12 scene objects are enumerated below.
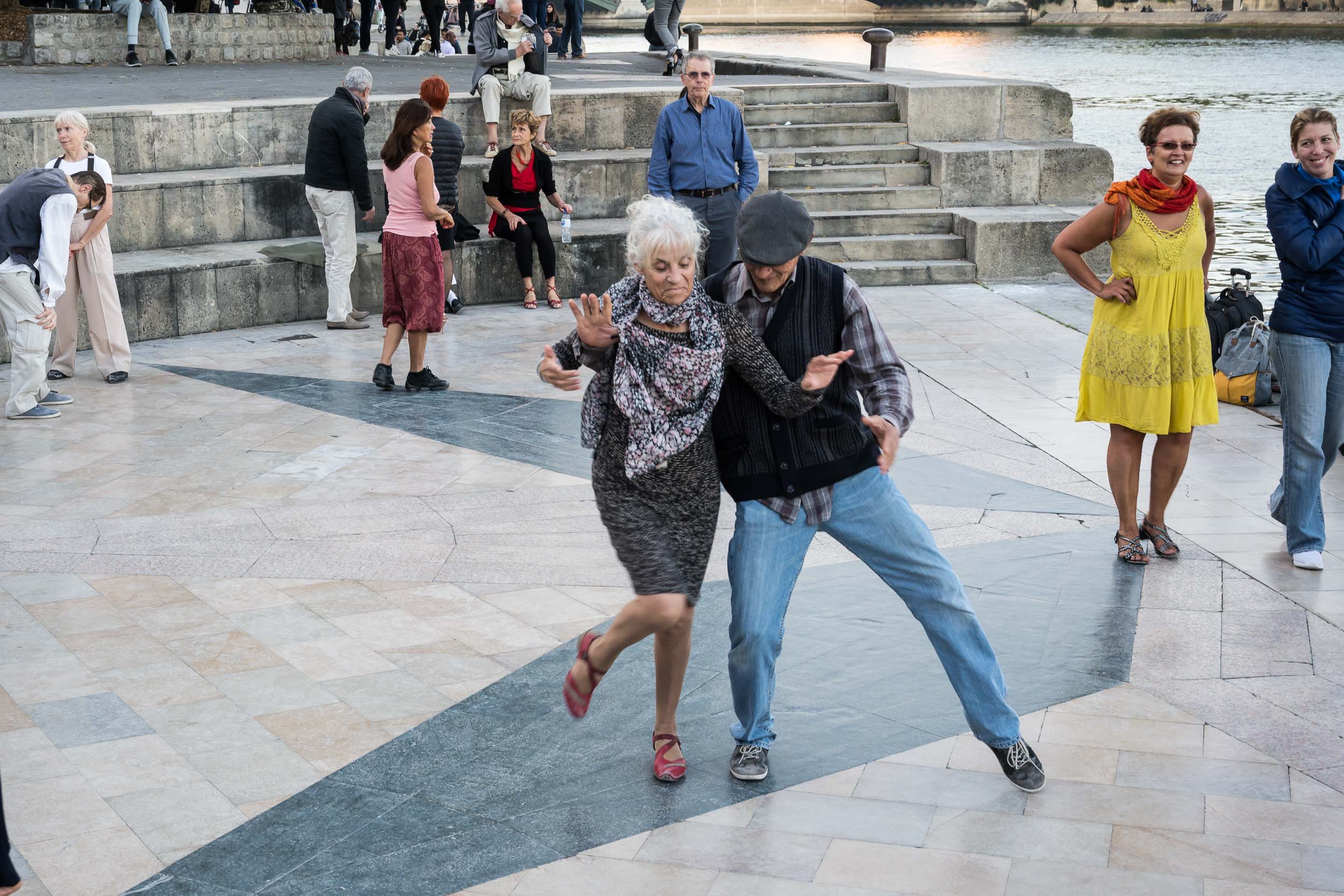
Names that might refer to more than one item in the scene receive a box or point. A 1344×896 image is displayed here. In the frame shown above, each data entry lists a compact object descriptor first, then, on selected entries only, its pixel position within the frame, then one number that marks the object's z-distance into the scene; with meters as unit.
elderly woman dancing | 3.69
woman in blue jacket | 5.54
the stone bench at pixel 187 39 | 17.64
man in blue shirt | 9.66
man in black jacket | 10.23
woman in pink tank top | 8.72
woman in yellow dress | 5.50
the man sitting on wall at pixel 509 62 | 12.55
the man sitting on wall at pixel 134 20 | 17.59
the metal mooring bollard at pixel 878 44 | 15.62
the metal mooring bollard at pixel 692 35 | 18.11
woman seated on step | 11.25
